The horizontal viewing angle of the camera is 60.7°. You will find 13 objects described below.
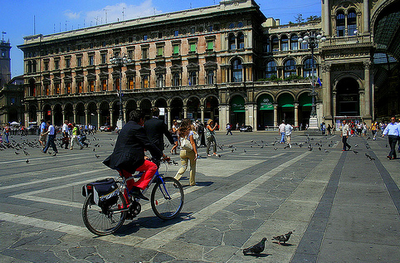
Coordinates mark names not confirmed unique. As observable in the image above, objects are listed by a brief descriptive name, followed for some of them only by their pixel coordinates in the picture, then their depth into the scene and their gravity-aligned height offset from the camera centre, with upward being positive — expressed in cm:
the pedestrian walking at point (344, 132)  1719 -27
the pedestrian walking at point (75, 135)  2042 -24
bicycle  457 -109
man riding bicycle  487 -37
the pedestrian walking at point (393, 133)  1320 -28
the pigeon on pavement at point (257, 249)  390 -139
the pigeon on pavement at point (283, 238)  420 -136
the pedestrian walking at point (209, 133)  1483 -18
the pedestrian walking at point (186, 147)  767 -40
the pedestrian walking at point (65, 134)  2111 -18
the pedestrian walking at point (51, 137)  1726 -29
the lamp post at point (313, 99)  3204 +277
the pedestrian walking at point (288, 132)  2049 -28
